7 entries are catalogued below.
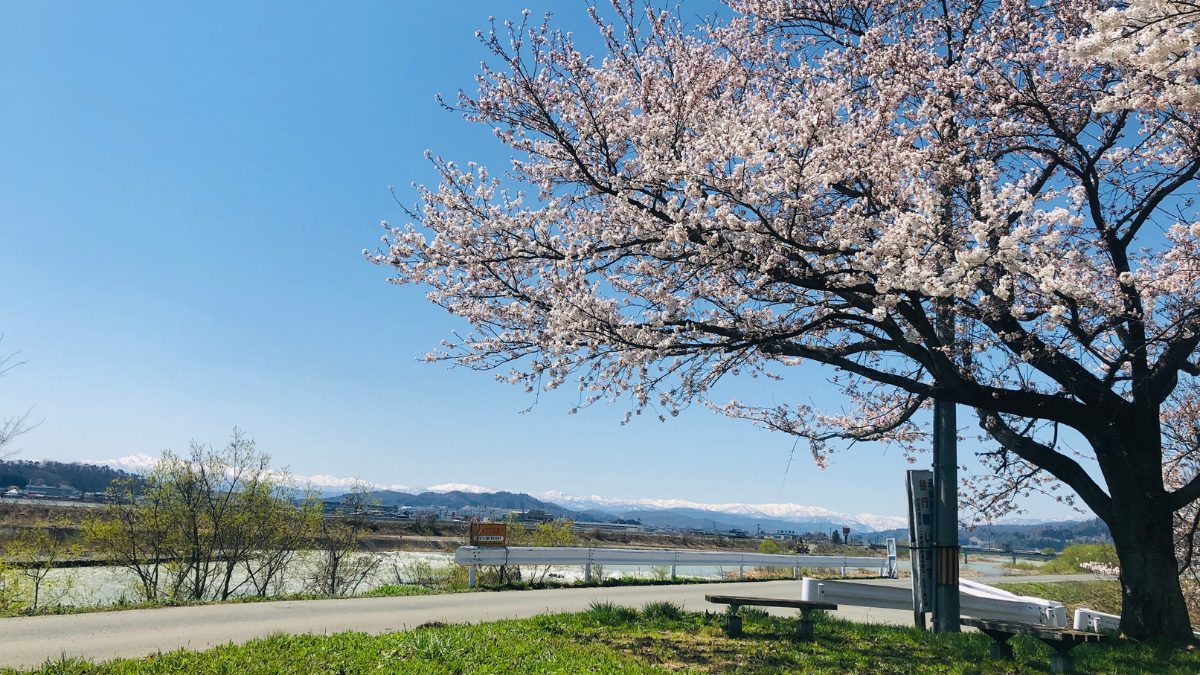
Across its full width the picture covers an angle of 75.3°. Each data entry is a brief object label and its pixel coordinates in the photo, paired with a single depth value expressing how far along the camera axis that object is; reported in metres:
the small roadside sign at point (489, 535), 16.50
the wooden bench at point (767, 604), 9.29
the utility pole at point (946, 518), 10.41
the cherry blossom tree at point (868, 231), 8.43
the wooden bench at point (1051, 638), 7.53
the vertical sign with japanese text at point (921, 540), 10.61
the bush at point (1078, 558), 22.11
